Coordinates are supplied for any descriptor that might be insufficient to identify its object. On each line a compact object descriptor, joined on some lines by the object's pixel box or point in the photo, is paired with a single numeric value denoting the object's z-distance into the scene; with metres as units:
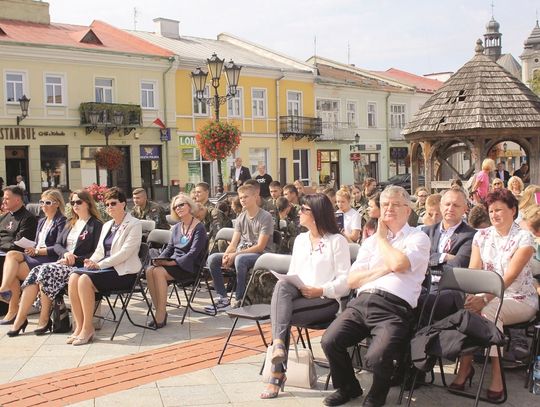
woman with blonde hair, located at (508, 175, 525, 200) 9.84
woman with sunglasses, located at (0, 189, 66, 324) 7.64
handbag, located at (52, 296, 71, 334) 7.09
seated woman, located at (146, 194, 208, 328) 7.28
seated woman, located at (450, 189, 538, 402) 5.09
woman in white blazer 6.72
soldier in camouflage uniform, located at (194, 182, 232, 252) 9.65
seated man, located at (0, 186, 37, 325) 8.21
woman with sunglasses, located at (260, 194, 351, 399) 5.07
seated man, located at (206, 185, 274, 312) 7.87
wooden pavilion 14.02
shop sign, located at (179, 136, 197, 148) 32.88
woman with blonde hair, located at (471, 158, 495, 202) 11.43
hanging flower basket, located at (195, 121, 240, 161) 17.98
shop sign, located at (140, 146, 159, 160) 31.59
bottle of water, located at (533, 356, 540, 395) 4.90
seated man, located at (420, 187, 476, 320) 5.88
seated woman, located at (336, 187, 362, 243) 8.96
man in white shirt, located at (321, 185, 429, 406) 4.60
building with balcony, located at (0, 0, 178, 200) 27.72
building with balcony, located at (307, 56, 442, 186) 39.97
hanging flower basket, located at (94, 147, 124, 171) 28.83
